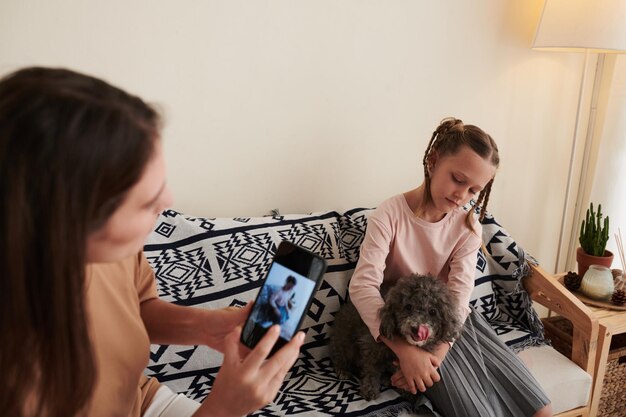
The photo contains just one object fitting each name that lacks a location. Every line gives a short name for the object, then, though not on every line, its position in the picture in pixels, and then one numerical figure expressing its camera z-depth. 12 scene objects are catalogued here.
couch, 1.42
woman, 0.54
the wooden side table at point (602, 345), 1.74
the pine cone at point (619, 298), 1.91
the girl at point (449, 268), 1.38
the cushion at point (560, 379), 1.61
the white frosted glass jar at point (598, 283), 1.93
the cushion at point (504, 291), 1.83
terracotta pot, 2.05
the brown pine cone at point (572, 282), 2.02
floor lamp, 1.87
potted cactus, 2.05
